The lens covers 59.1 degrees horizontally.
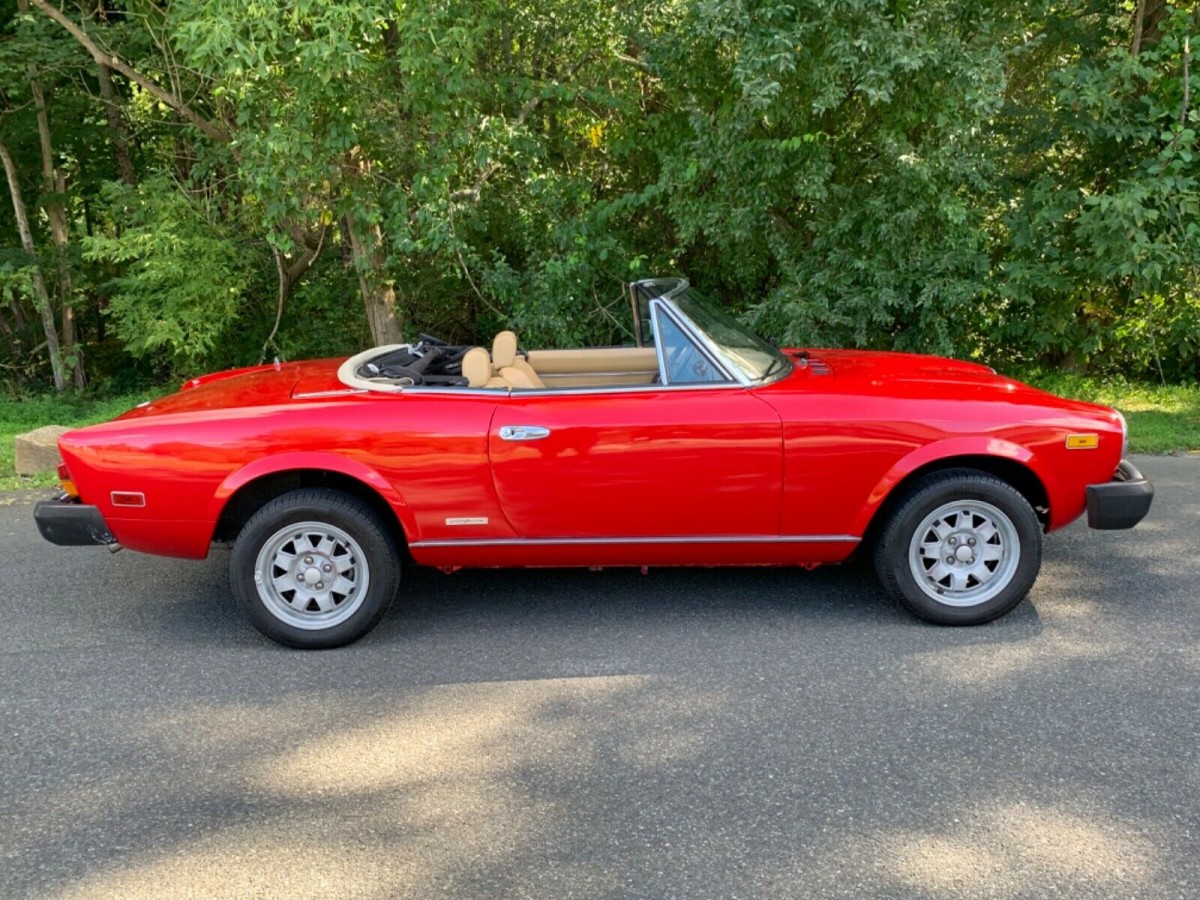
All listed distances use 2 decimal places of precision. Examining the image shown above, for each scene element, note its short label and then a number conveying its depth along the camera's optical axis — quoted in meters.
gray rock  7.66
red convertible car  4.34
